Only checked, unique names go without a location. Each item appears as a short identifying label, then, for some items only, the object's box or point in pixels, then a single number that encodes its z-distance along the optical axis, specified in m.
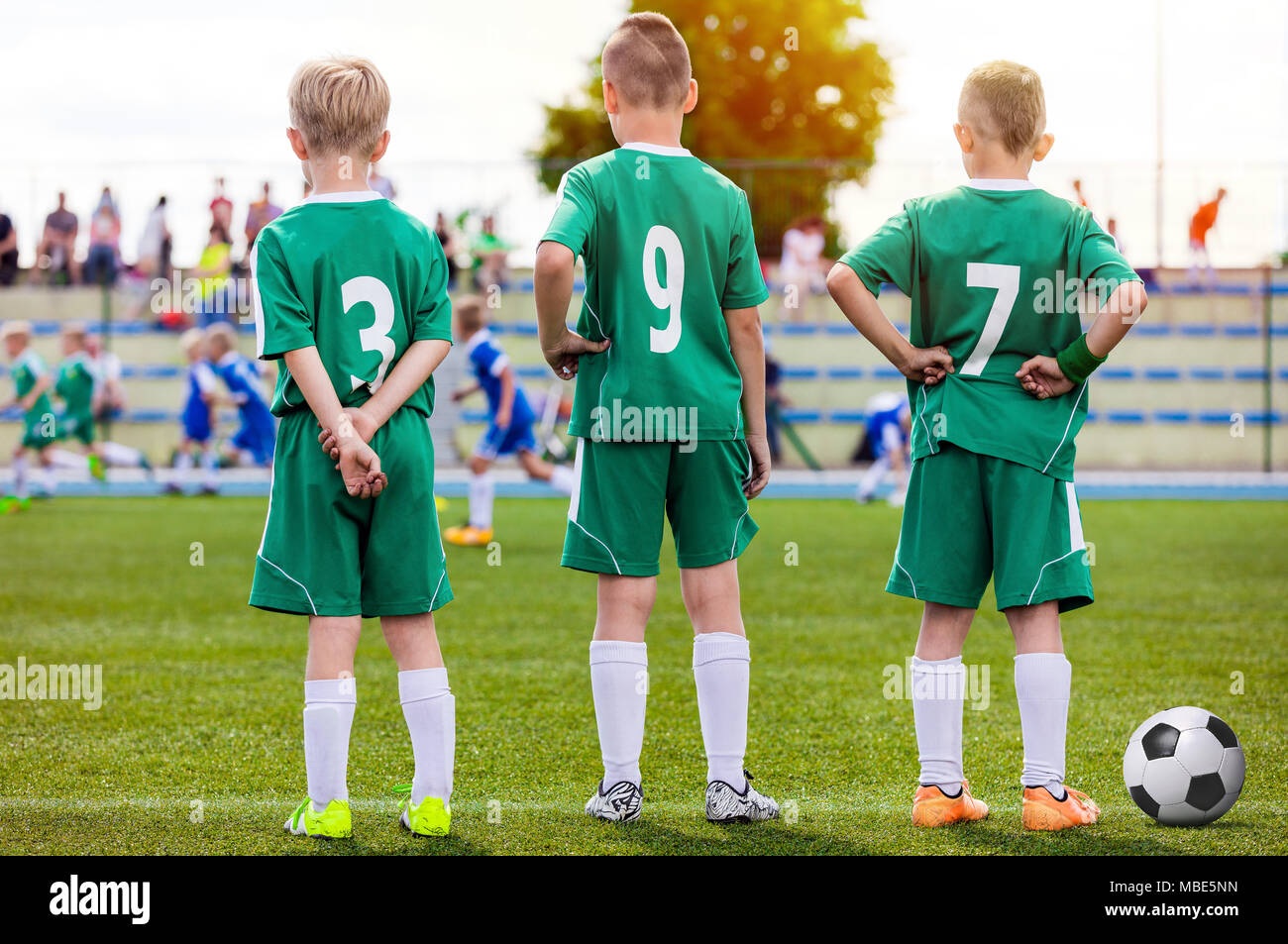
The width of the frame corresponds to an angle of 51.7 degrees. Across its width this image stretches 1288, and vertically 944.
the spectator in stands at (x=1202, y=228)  21.98
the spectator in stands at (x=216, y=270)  20.88
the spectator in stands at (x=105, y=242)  22.09
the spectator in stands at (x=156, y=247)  21.69
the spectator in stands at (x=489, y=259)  21.55
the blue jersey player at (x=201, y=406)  16.03
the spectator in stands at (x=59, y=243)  22.20
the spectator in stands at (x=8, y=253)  22.47
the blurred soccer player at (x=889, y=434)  14.27
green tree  35.09
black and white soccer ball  3.30
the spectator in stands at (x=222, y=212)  20.91
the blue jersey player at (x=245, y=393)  14.59
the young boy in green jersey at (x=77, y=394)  15.41
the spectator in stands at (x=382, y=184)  18.23
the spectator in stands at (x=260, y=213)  20.33
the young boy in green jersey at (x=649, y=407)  3.35
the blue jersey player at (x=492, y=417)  10.89
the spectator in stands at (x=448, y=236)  20.83
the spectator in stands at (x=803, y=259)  21.02
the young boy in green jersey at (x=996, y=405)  3.30
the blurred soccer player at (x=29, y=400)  14.79
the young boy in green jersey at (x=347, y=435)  3.12
